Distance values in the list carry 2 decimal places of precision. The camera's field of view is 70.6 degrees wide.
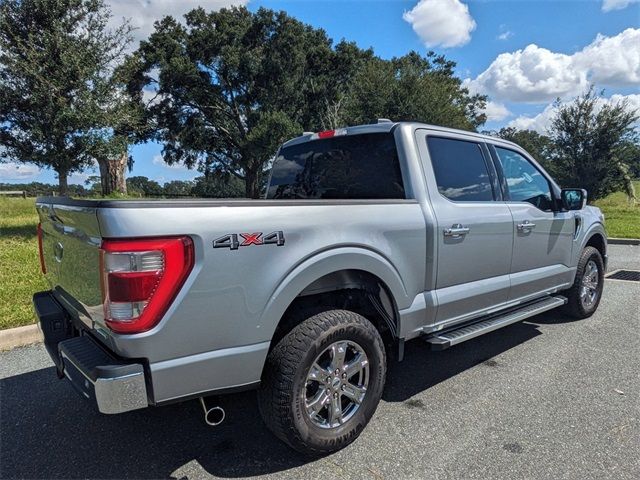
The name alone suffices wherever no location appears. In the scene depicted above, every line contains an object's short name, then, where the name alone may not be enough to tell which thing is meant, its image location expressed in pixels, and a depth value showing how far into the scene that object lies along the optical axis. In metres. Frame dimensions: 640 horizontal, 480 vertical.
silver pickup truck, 2.00
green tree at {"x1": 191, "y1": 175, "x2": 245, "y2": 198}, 33.34
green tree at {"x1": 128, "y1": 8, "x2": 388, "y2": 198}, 25.95
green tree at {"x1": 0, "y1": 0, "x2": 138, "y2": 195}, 10.98
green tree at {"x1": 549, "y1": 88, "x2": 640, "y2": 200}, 19.72
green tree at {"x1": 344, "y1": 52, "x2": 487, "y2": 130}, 20.83
